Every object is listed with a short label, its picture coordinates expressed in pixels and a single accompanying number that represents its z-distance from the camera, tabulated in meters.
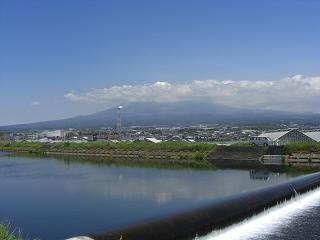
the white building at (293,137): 39.12
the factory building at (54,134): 83.24
